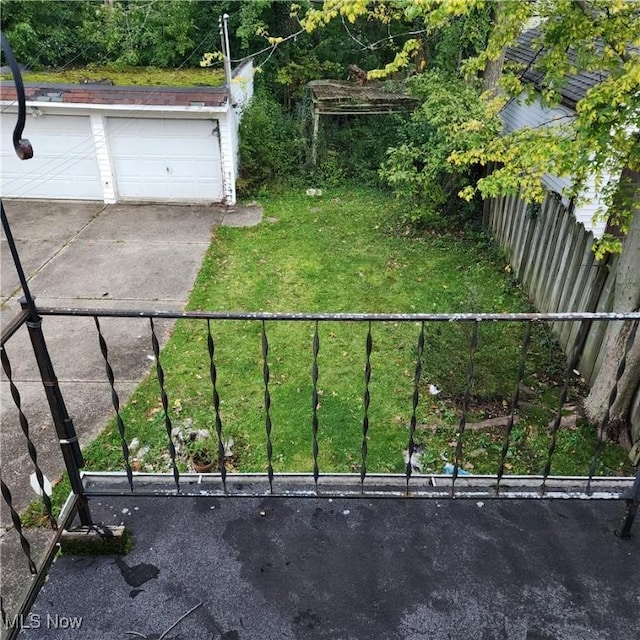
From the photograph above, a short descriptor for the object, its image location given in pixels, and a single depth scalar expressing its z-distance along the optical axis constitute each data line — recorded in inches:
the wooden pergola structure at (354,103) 453.4
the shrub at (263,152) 446.3
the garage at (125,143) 406.3
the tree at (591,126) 138.2
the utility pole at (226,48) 381.3
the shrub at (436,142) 283.6
